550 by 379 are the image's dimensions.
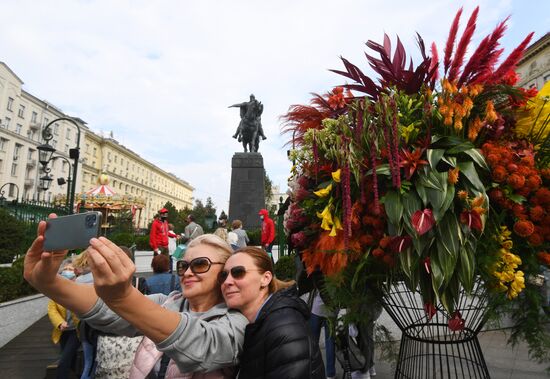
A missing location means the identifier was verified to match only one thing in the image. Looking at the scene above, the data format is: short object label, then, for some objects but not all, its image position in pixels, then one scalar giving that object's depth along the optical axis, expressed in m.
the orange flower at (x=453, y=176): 1.43
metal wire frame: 1.73
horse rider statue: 19.98
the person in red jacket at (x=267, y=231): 9.95
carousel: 23.89
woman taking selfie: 0.99
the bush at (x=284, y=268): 8.97
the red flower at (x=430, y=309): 1.52
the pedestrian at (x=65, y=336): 3.92
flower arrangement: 1.45
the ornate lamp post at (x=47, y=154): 10.16
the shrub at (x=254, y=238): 14.62
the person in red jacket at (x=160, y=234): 9.99
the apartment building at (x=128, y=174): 68.81
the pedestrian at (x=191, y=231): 9.12
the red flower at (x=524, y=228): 1.44
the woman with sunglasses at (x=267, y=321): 1.32
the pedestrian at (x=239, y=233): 9.67
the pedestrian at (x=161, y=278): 4.20
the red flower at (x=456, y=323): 1.56
